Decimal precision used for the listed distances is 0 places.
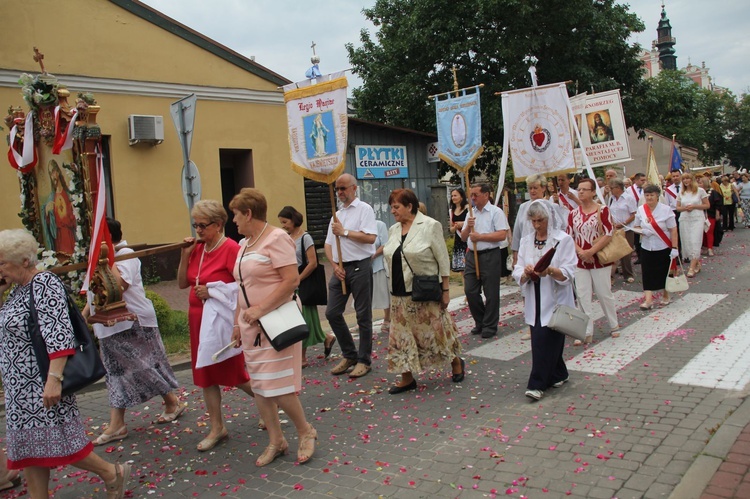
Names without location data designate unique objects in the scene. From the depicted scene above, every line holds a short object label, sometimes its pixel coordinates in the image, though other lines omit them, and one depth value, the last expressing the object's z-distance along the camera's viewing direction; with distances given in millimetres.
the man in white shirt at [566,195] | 10414
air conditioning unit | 14133
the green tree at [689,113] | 22719
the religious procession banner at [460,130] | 10484
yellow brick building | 13133
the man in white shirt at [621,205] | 11664
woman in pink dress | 4742
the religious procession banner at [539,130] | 9734
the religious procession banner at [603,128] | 11709
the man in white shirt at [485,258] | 8609
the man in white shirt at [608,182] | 12262
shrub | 9016
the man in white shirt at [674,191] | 13830
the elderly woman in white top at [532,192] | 8320
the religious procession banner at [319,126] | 7613
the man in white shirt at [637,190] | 12156
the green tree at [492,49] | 19719
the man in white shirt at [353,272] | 7141
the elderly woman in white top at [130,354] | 5555
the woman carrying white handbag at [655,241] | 9516
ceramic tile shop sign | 20078
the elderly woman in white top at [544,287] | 5949
